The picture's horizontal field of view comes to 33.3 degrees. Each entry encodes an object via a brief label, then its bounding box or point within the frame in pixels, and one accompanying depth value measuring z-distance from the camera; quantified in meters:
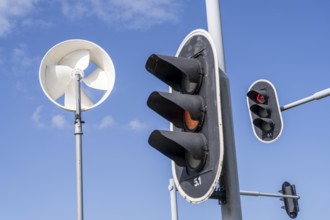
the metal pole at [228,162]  3.26
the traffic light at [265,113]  7.40
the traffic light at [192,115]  3.20
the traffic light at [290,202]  10.95
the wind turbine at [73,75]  7.40
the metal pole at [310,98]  7.45
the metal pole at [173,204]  11.89
